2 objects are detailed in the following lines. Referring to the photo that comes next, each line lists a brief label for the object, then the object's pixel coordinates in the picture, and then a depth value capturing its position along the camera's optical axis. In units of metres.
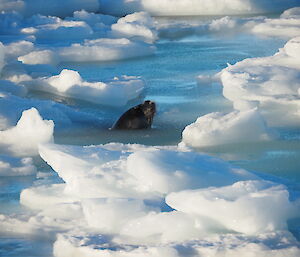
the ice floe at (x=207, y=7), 29.77
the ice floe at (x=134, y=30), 23.55
